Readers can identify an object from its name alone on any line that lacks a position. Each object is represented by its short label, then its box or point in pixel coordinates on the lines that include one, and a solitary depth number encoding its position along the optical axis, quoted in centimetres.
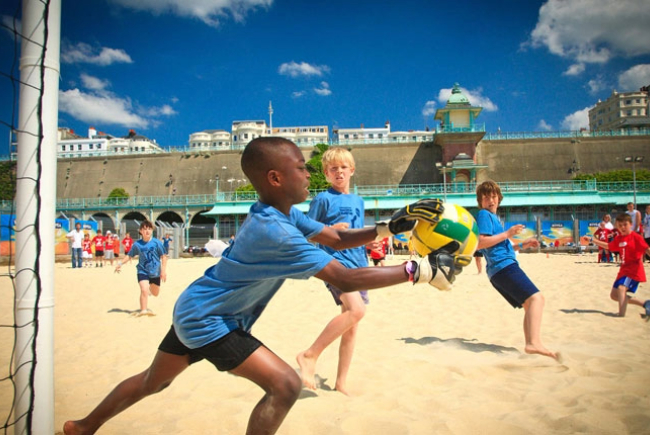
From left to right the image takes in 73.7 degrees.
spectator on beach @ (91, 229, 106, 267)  1889
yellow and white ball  232
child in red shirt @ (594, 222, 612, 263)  1509
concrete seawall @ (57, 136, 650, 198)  5009
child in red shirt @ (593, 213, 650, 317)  591
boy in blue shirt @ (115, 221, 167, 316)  687
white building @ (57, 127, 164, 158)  9769
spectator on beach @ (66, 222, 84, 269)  1706
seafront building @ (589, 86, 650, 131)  8231
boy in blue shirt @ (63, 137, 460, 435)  197
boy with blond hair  321
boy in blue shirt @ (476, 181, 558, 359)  394
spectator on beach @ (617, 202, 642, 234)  1184
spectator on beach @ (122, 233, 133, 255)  2128
